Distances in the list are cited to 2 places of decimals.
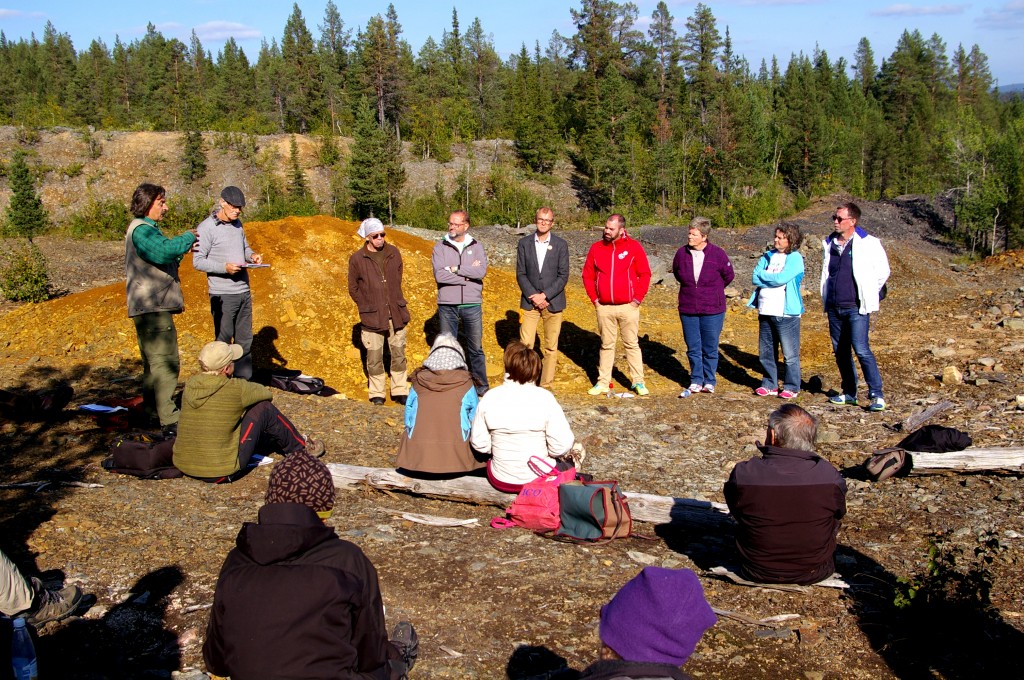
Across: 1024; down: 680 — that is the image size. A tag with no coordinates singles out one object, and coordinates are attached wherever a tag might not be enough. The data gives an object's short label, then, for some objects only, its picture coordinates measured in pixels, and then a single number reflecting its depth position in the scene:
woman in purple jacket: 8.88
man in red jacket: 8.83
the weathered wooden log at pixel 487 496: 5.48
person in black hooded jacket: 2.70
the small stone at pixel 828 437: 7.50
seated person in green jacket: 5.77
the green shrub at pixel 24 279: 13.84
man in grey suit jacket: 9.04
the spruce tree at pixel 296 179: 33.91
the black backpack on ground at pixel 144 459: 6.05
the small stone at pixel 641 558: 5.05
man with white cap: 8.44
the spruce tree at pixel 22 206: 24.94
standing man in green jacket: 6.45
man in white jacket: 8.00
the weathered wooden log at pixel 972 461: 5.94
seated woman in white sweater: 5.48
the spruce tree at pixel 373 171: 29.22
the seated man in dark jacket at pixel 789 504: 4.22
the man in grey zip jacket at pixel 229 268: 7.63
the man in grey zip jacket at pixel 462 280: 8.66
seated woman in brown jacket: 5.90
